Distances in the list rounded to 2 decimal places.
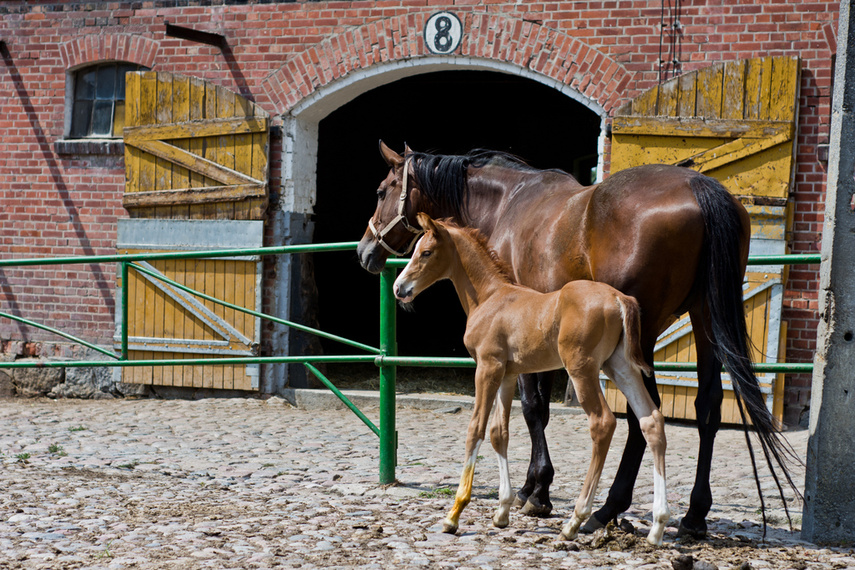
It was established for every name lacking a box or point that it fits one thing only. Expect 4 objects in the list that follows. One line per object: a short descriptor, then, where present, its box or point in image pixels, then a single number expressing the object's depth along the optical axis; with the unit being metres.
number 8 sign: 15.74
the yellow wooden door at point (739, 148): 14.25
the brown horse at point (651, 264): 7.47
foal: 7.10
